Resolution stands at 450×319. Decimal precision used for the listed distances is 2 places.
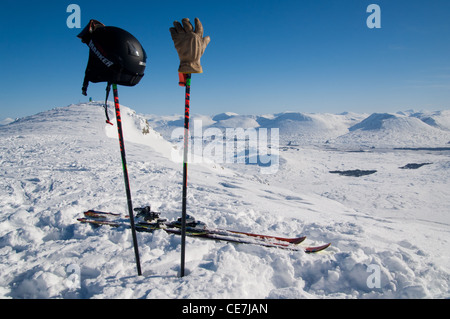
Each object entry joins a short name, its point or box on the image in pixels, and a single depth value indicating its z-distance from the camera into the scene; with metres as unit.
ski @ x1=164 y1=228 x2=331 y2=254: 4.04
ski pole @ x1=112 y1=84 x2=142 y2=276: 2.77
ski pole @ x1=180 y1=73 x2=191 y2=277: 2.70
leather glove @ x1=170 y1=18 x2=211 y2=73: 2.50
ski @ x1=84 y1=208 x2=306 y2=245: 4.40
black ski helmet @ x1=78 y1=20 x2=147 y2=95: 2.56
